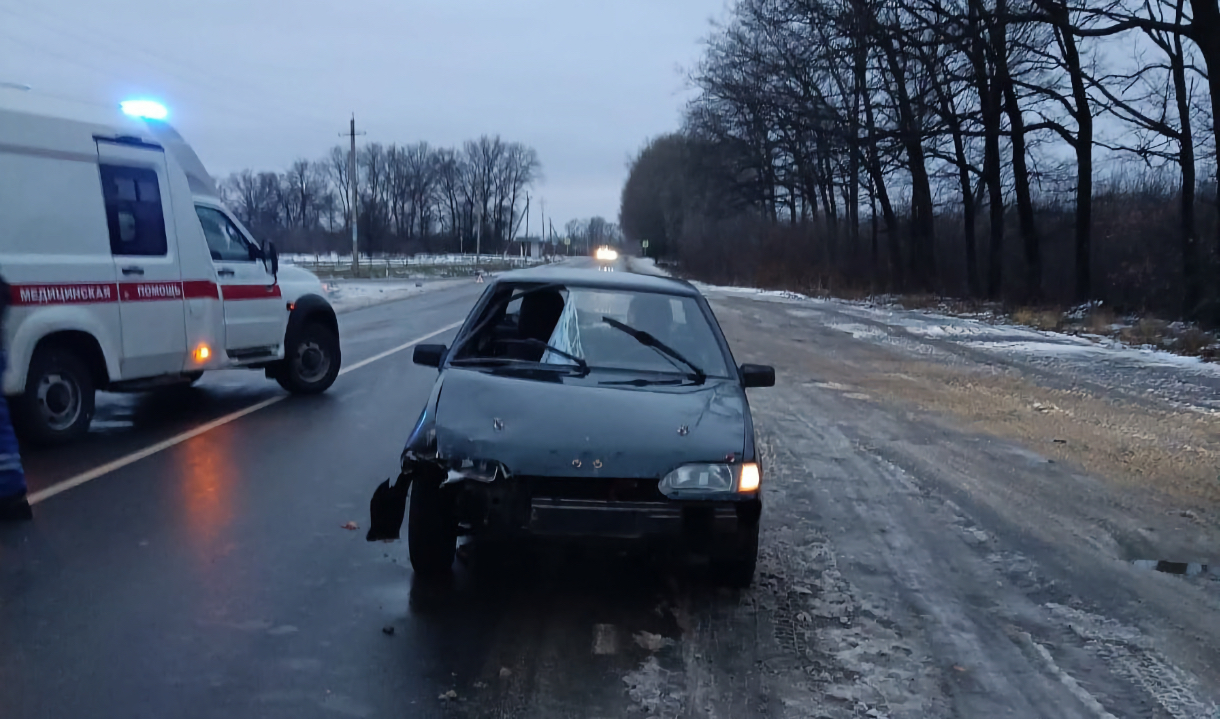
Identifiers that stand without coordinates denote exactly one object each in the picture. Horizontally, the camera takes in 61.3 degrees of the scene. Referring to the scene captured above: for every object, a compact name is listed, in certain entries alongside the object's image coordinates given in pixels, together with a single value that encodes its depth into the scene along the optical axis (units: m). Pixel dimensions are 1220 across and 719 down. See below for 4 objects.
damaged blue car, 4.50
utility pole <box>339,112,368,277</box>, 48.97
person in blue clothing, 6.10
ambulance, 8.06
